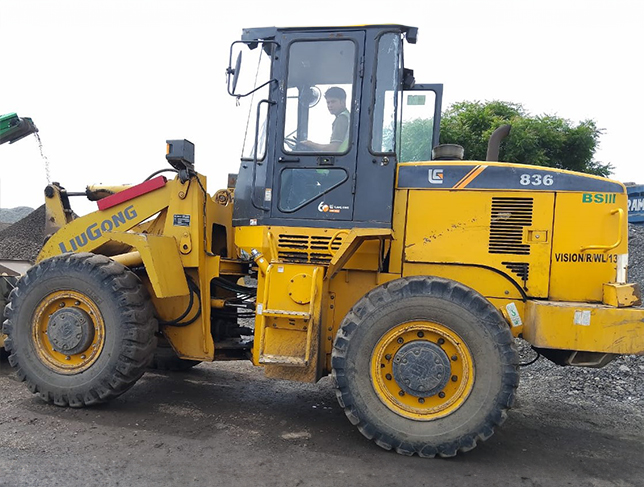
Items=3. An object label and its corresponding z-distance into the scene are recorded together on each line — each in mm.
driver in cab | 4332
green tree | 13695
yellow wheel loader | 3752
